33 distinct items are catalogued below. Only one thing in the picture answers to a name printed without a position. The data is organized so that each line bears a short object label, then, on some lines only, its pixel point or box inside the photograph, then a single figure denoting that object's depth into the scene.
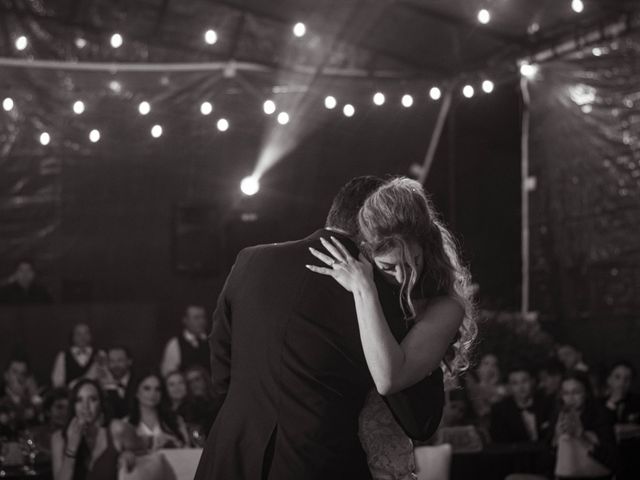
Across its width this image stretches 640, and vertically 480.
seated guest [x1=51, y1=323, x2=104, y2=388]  8.28
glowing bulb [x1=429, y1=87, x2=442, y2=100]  8.97
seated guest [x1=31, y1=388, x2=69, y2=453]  6.36
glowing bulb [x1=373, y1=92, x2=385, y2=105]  9.05
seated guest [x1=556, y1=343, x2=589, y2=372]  8.20
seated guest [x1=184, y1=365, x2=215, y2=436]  6.25
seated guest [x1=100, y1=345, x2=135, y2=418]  7.16
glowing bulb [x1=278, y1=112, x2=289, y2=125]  9.26
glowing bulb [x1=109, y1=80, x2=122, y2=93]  8.90
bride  2.35
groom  2.38
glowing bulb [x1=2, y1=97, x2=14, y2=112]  8.41
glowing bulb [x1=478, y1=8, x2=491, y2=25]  8.65
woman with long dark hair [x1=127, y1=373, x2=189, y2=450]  6.05
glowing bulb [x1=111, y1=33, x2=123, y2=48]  9.09
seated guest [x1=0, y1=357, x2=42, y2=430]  7.14
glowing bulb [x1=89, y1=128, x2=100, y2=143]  8.96
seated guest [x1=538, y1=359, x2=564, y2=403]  7.14
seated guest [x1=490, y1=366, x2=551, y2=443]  6.71
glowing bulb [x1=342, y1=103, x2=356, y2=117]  8.91
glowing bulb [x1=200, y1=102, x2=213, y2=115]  8.96
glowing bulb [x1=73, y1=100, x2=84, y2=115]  8.65
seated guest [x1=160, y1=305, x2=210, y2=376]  8.54
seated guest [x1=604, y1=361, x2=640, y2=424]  7.30
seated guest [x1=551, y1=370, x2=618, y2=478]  5.70
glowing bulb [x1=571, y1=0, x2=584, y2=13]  8.36
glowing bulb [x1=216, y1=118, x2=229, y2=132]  9.05
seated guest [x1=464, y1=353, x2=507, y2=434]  7.08
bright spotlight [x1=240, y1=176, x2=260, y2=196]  9.80
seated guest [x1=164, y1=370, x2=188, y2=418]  6.64
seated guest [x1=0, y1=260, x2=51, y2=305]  9.03
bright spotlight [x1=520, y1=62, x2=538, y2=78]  9.27
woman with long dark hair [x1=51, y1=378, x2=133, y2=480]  5.29
